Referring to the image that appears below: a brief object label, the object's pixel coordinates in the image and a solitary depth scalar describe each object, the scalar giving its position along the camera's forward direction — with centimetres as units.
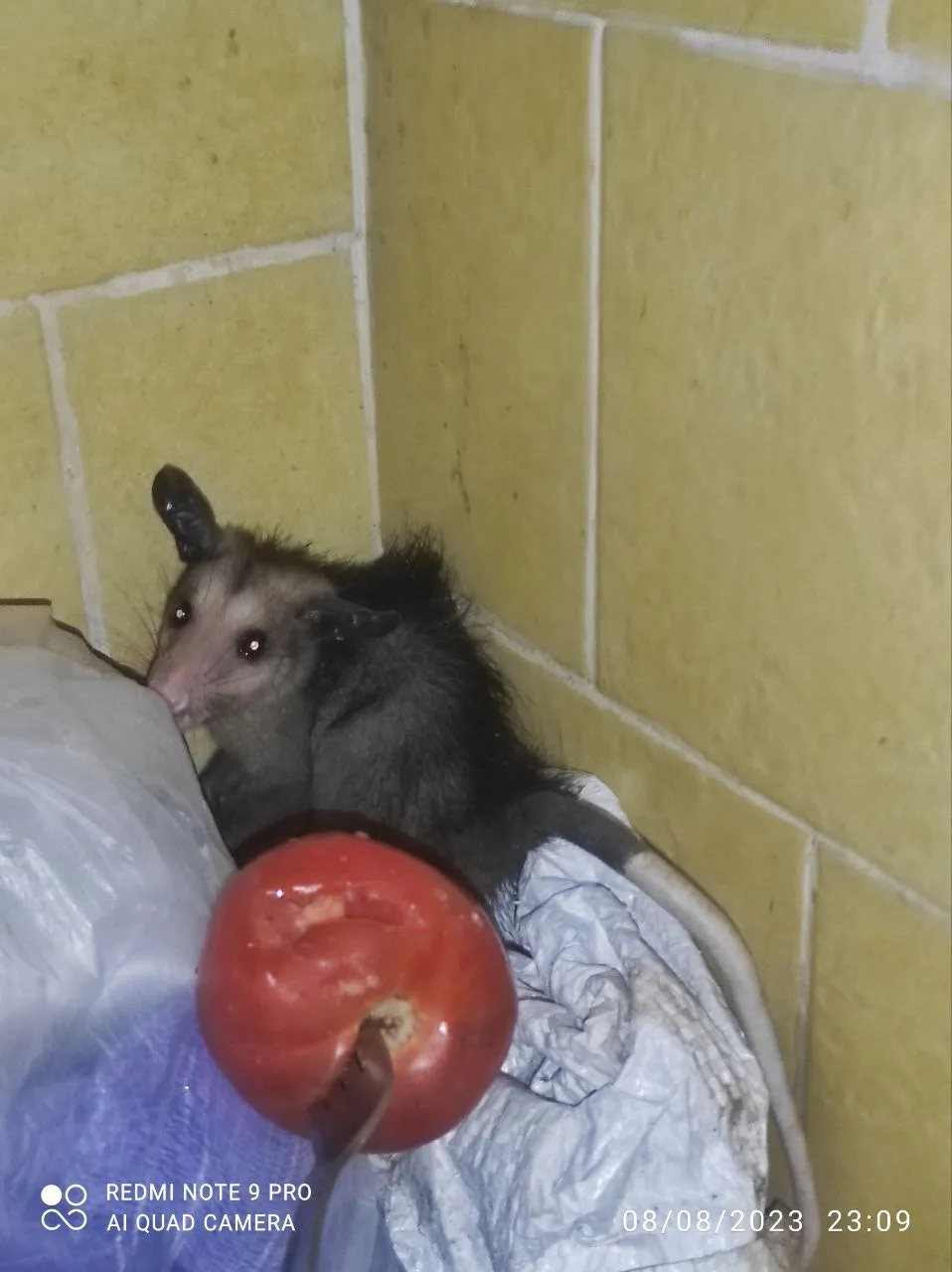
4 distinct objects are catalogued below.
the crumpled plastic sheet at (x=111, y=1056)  68
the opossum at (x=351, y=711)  88
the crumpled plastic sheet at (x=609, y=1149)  73
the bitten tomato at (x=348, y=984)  68
